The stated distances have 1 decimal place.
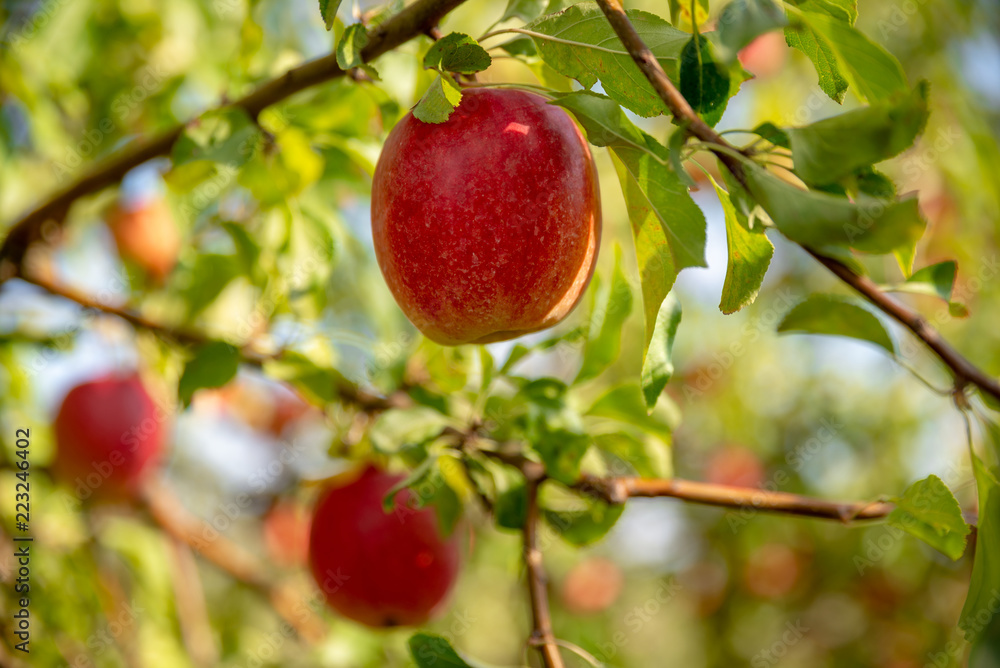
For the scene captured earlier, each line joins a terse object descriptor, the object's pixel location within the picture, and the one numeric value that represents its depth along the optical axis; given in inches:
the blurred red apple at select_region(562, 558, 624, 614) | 82.8
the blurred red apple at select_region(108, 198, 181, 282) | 49.8
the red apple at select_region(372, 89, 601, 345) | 33.4
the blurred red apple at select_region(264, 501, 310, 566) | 64.6
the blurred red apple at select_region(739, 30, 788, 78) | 61.7
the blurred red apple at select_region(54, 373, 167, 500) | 45.8
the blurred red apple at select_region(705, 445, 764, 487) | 76.9
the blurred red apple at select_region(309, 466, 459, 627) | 40.5
